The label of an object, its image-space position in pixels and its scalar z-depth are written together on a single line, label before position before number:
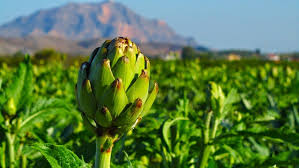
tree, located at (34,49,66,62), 22.88
